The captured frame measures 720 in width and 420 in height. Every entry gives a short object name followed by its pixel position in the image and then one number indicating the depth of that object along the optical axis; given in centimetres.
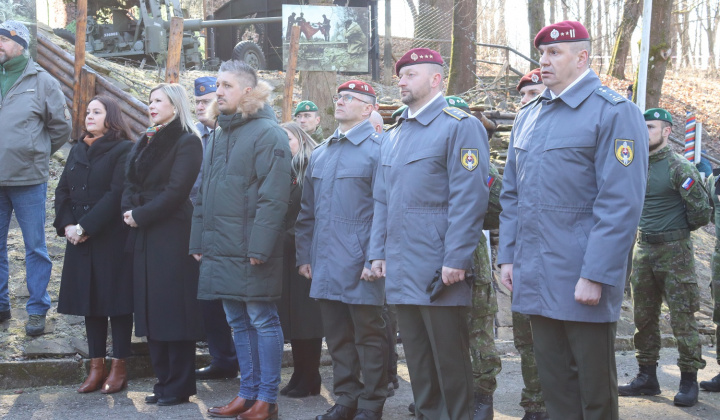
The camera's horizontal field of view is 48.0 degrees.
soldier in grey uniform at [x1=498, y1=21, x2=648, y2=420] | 337
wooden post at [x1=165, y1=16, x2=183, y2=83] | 863
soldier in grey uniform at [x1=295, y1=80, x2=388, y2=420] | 488
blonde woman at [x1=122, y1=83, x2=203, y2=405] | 531
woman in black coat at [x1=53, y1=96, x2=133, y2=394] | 559
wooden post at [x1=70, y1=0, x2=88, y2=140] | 870
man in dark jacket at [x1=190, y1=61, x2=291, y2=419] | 484
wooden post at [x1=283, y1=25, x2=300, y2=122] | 917
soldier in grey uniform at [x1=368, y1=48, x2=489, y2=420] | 403
